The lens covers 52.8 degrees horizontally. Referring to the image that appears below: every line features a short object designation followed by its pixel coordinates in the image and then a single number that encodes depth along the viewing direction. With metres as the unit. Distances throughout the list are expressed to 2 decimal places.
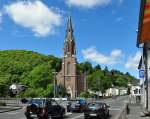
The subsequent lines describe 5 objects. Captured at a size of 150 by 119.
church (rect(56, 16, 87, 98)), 54.99
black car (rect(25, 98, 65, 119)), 10.41
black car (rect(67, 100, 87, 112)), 16.83
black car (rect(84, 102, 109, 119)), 11.85
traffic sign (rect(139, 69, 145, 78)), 11.39
